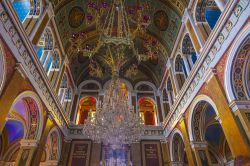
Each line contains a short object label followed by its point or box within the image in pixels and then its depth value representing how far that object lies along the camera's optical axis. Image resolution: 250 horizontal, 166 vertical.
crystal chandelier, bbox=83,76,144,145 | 7.55
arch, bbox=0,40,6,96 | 5.68
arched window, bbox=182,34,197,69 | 10.21
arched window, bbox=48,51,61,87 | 10.29
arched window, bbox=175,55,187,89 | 11.19
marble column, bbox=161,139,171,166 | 11.83
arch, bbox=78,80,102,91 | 15.47
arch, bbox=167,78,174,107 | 12.85
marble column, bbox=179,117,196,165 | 8.36
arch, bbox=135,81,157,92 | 15.70
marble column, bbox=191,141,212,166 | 7.88
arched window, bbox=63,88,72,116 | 13.20
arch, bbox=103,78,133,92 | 15.39
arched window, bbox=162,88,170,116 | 13.81
